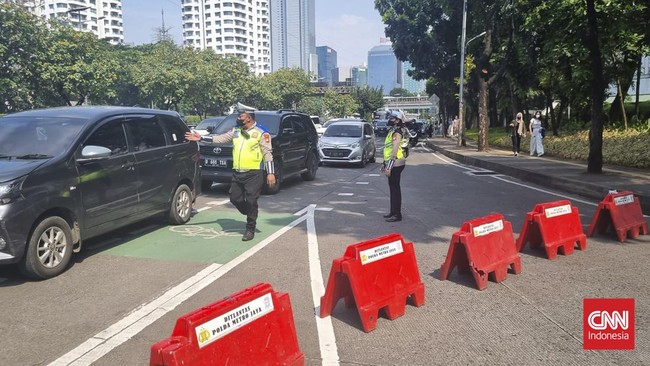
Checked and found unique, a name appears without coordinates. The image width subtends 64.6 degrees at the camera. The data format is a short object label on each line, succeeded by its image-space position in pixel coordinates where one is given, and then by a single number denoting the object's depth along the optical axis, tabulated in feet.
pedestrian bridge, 388.98
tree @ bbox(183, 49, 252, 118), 154.30
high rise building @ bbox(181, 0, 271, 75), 455.22
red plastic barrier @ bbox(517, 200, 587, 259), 21.25
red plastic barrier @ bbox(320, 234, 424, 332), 14.14
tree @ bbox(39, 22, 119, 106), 99.60
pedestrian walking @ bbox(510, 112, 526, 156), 71.67
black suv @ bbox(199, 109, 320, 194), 37.63
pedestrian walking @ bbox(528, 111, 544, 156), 68.64
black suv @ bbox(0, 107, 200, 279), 17.38
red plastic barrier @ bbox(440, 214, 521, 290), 17.47
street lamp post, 95.77
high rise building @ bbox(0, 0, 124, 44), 419.95
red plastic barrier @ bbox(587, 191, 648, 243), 24.16
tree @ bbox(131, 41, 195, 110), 137.69
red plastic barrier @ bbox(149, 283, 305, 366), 9.05
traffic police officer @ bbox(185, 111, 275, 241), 23.56
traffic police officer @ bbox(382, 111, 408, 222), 28.04
